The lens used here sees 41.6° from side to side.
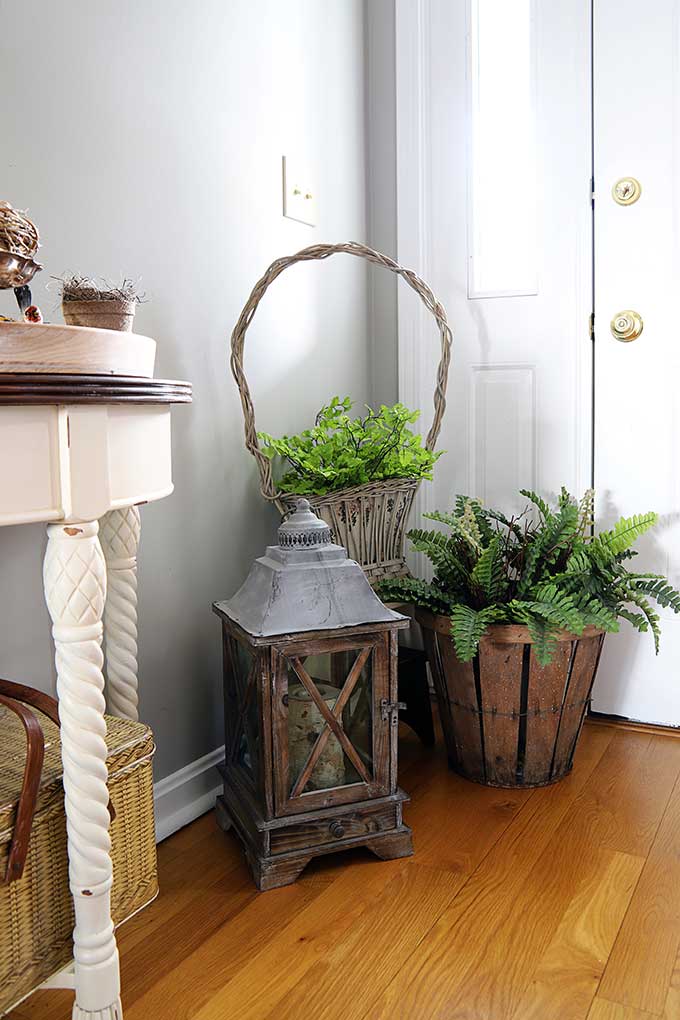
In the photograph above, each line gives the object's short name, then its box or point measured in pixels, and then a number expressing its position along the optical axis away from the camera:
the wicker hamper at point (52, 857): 0.96
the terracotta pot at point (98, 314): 1.06
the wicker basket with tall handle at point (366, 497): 1.56
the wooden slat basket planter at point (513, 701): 1.58
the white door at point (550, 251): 1.87
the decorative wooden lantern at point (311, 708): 1.31
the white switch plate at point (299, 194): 1.80
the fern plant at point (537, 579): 1.52
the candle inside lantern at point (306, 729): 1.33
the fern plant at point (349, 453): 1.63
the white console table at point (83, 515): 0.84
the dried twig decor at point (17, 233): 0.90
